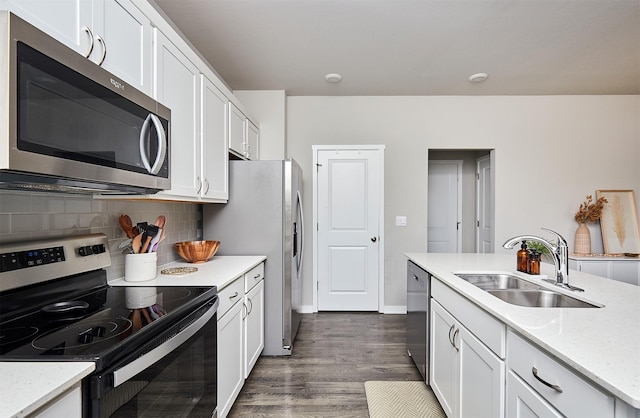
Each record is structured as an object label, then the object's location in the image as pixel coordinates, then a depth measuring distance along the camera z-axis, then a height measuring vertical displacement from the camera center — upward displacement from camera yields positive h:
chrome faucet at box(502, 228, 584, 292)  1.64 -0.25
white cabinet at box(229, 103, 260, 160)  2.77 +0.72
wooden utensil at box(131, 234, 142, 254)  1.77 -0.18
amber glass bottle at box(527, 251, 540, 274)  1.88 -0.31
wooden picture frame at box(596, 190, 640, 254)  3.85 -0.16
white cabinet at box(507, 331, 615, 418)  0.79 -0.50
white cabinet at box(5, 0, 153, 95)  1.00 +0.66
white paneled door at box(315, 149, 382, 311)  3.96 -0.33
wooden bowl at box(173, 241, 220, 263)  2.38 -0.30
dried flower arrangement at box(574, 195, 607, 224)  3.88 -0.03
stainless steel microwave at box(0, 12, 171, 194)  0.82 +0.28
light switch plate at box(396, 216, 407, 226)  3.99 -0.14
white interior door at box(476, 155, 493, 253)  4.48 +0.07
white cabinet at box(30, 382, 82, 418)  0.73 -0.47
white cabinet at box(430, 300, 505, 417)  1.28 -0.77
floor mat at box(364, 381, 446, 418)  2.01 -1.26
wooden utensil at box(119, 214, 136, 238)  1.80 -0.09
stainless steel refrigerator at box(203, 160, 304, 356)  2.76 -0.13
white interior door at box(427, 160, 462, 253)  4.90 +0.05
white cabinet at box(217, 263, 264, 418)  1.78 -0.81
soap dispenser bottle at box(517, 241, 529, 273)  1.95 -0.30
